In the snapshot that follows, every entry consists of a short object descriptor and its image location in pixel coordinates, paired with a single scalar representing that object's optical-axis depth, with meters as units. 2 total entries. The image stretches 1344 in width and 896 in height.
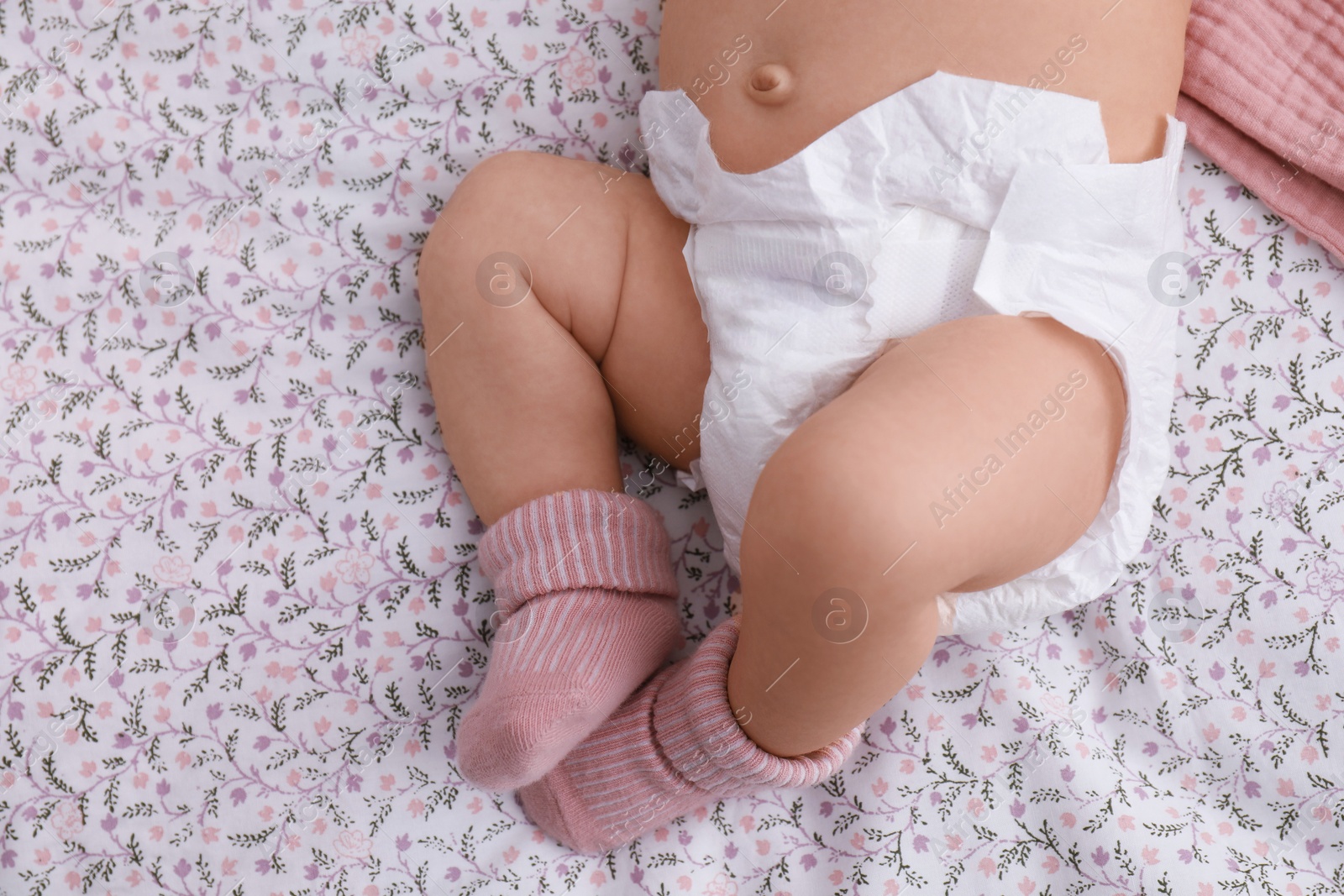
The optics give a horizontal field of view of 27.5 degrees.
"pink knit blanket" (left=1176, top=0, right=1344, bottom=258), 0.86
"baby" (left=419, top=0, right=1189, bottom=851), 0.78
